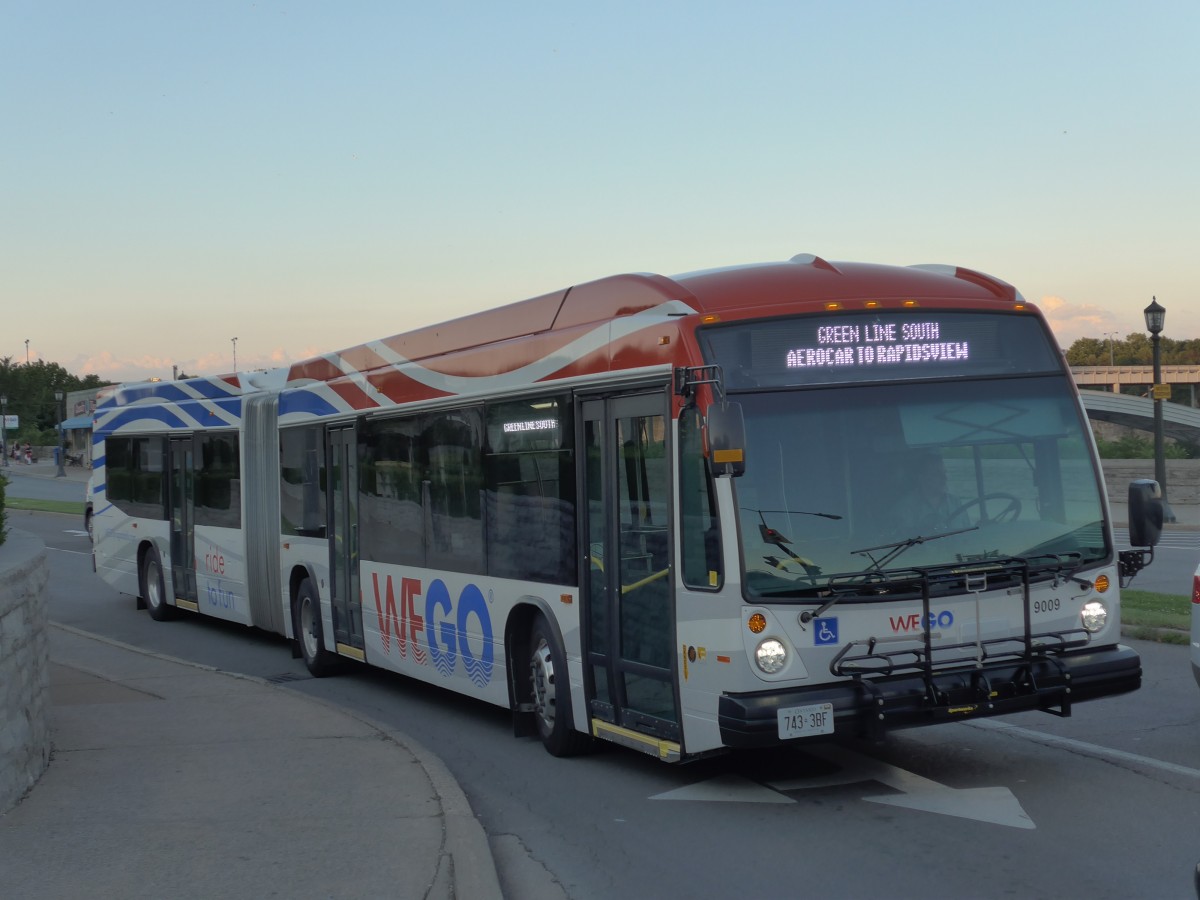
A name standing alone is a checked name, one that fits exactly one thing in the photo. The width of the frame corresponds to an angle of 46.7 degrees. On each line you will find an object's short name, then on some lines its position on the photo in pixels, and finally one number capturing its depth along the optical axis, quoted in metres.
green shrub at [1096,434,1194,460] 47.31
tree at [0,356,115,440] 140.25
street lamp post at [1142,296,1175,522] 30.97
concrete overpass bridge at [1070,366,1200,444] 68.75
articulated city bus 7.66
